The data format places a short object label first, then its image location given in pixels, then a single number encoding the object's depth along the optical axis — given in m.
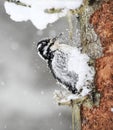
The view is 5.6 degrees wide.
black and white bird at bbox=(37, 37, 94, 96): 7.65
